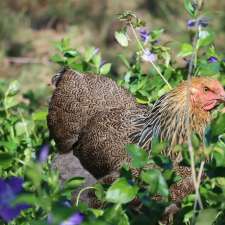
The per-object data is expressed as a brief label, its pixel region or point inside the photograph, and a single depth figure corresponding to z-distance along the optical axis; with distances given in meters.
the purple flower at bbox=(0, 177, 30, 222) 4.61
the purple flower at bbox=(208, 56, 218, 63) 9.26
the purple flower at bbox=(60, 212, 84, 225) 4.43
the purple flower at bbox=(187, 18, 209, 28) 8.92
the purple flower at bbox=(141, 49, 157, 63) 9.04
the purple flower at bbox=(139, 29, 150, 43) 9.78
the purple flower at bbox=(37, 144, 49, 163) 4.34
